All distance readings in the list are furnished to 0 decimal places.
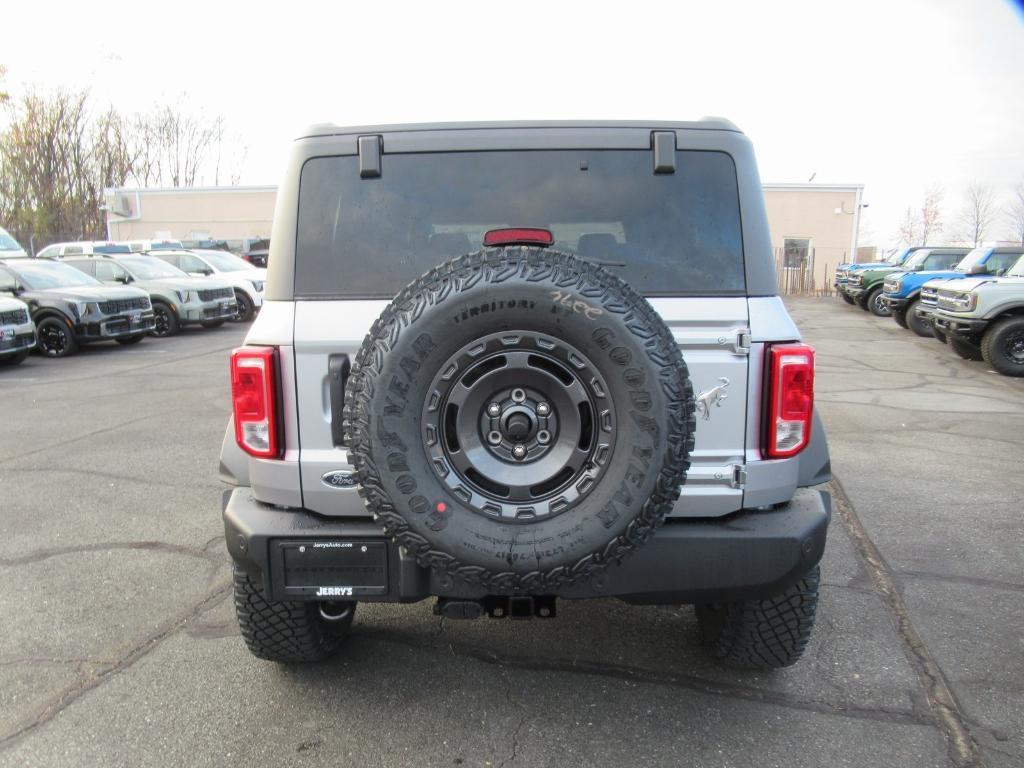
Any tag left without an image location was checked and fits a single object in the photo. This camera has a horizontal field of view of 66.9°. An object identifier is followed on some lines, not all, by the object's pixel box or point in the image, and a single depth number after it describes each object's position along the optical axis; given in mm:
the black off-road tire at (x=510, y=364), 2229
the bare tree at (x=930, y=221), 67250
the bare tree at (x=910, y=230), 69688
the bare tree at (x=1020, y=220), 51438
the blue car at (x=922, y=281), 14555
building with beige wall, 32906
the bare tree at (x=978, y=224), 59938
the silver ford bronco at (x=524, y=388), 2256
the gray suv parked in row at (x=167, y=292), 16234
